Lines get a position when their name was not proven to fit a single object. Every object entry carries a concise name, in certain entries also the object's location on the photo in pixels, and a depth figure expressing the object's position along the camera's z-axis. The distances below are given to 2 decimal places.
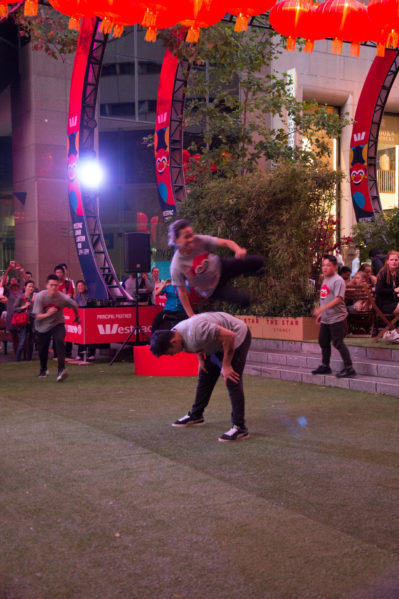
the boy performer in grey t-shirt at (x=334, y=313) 8.50
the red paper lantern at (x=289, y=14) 7.41
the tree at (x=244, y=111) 15.52
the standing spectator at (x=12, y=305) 12.33
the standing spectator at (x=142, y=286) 13.46
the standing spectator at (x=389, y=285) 9.51
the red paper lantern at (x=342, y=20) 7.46
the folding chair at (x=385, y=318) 9.27
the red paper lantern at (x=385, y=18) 6.87
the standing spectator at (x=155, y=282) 13.46
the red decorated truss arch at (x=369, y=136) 17.86
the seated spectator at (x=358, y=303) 10.91
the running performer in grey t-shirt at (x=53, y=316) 9.55
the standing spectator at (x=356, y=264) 17.67
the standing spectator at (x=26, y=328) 12.17
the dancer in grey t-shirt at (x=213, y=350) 5.30
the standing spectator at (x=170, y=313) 10.86
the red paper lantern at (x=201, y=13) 6.28
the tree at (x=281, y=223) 11.56
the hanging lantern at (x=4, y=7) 6.36
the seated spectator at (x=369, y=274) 12.29
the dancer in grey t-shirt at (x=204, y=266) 6.10
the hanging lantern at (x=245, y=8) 6.41
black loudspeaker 11.67
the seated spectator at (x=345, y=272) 12.06
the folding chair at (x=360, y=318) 10.88
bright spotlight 13.63
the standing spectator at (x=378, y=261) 11.14
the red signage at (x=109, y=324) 11.59
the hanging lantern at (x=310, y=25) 7.45
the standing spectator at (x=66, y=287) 12.23
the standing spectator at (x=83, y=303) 12.37
